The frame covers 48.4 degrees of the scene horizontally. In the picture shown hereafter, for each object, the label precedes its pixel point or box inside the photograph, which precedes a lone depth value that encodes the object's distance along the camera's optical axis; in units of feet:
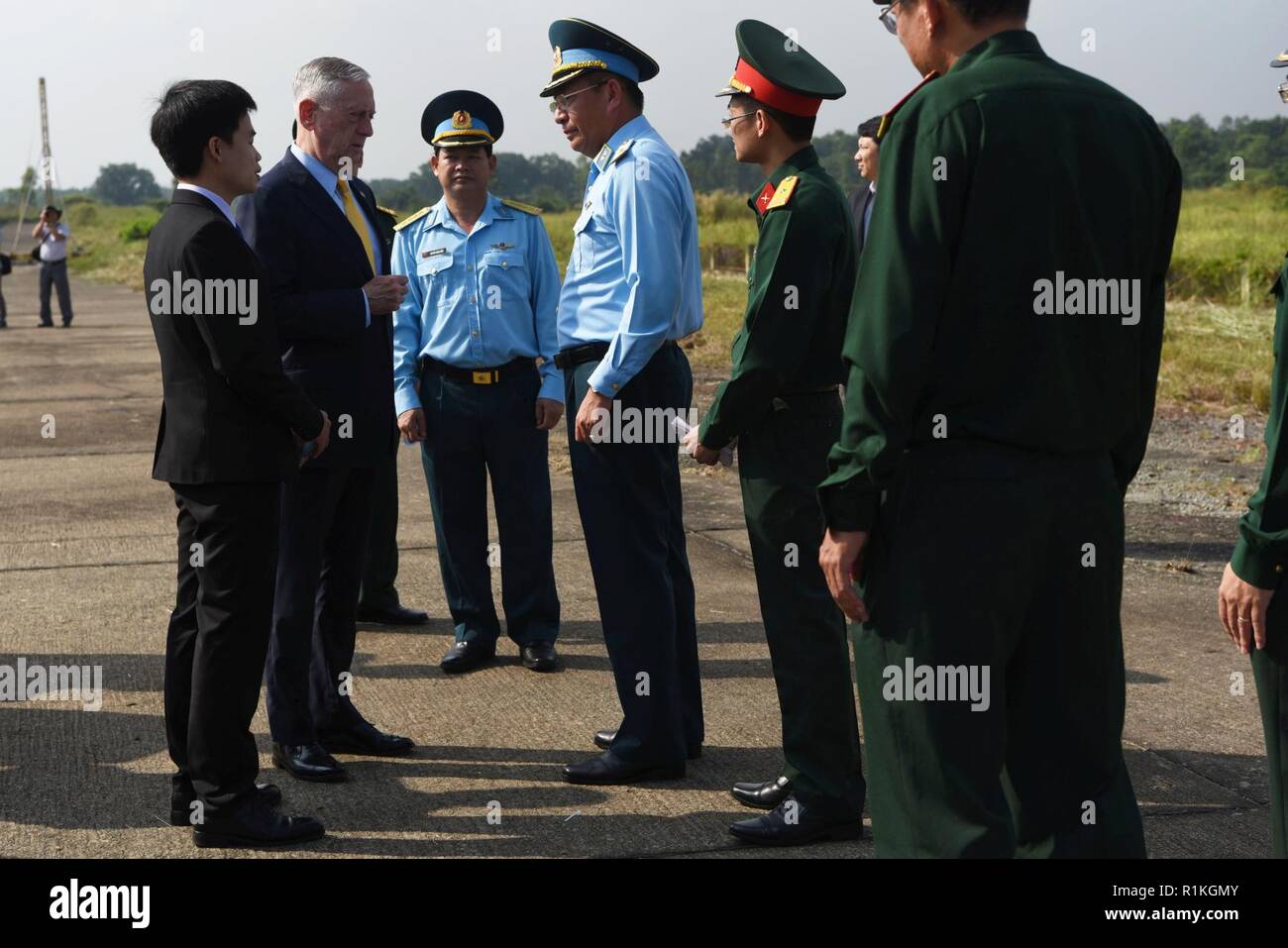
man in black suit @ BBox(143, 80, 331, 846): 12.34
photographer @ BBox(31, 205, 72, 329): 71.51
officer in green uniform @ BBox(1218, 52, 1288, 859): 8.99
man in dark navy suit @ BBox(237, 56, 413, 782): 14.47
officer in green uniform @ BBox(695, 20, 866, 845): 12.41
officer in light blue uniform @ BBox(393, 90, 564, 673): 18.60
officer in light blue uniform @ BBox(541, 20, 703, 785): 14.20
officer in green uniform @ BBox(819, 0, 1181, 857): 8.14
